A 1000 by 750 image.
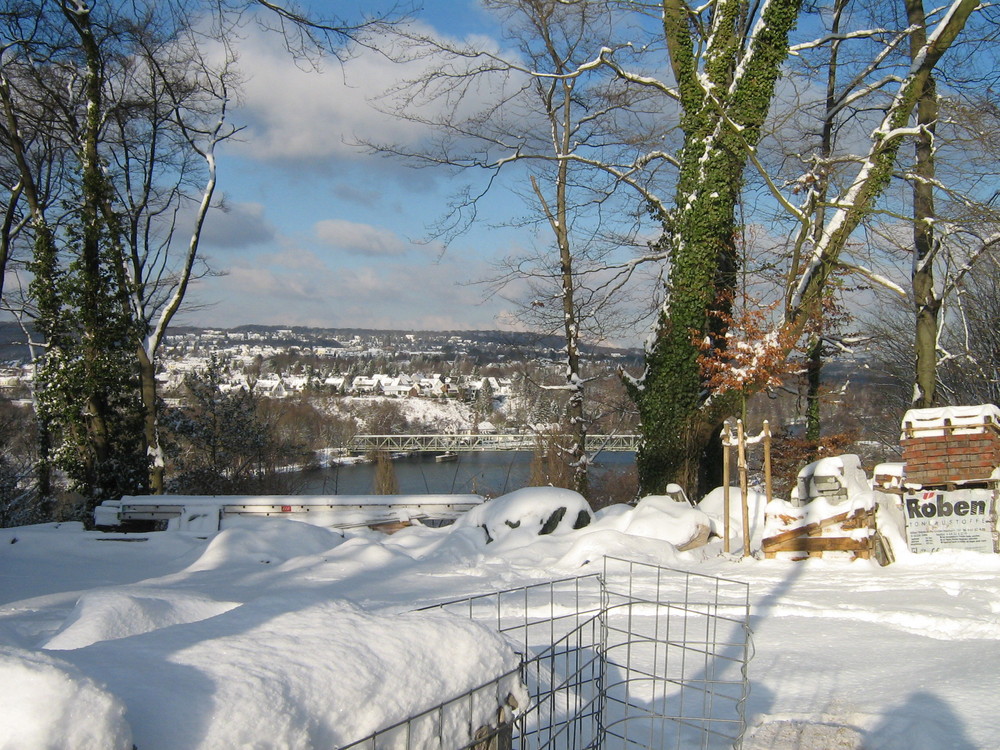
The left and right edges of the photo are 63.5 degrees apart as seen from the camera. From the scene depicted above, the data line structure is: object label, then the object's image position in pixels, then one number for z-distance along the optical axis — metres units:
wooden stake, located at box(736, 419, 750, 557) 8.70
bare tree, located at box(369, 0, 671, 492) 15.60
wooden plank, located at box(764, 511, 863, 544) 8.45
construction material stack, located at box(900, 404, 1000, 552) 8.00
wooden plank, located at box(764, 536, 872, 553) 8.37
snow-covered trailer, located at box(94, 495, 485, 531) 10.88
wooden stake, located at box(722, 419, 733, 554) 8.98
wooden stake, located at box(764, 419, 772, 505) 9.02
